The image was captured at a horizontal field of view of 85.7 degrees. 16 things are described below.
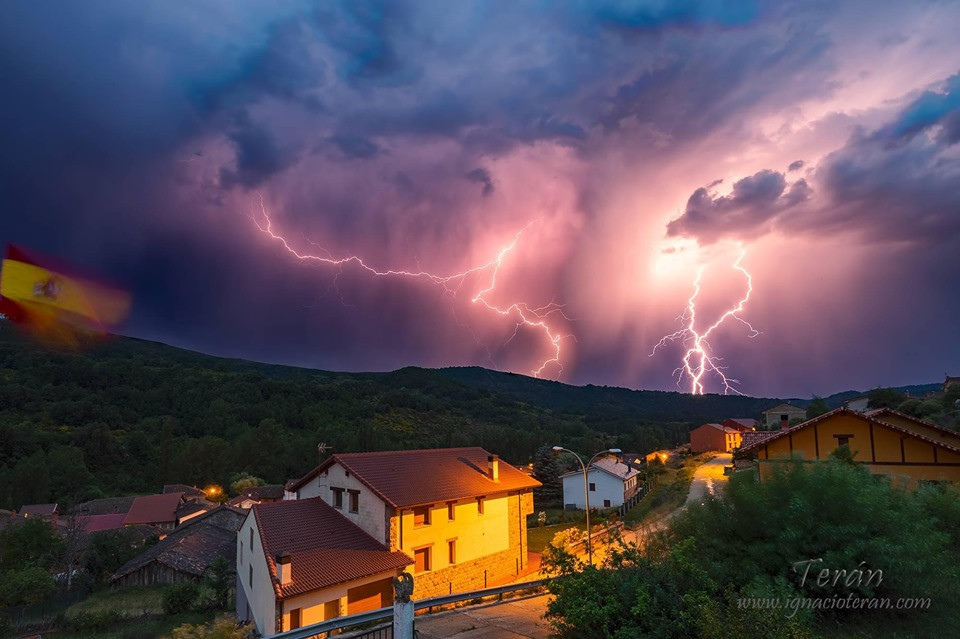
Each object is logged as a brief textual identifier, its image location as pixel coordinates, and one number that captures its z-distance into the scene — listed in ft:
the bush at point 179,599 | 100.68
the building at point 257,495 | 215.72
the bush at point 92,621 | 96.94
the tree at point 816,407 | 217.77
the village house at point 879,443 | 57.57
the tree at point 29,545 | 135.13
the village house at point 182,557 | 130.11
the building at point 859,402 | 236.02
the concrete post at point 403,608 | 33.71
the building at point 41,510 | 215.51
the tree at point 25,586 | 103.76
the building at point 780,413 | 255.25
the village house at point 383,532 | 66.18
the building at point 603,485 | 176.04
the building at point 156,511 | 201.77
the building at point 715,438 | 277.03
